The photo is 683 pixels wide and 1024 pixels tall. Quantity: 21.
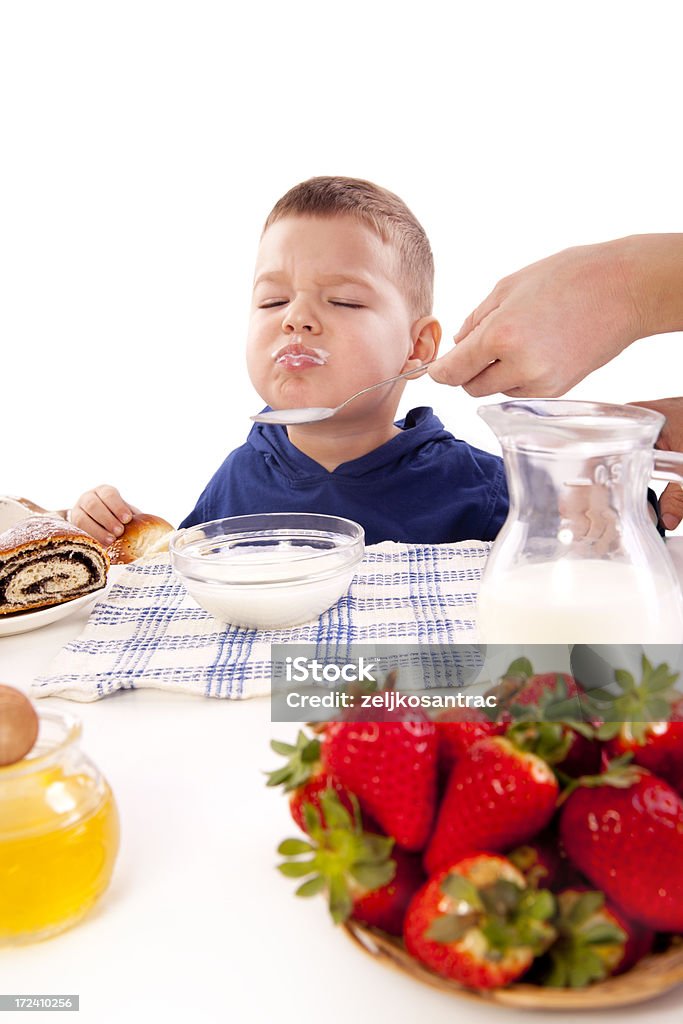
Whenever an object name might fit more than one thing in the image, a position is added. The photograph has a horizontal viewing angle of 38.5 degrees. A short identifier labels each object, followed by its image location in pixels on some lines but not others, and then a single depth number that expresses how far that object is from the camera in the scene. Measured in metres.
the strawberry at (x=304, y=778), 0.57
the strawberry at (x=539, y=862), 0.51
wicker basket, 0.49
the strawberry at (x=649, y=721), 0.57
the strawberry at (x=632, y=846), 0.51
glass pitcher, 0.79
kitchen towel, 0.99
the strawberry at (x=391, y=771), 0.55
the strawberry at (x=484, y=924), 0.47
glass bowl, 1.09
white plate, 1.17
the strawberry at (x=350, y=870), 0.51
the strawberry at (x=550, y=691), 0.57
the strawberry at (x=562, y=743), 0.55
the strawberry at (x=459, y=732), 0.59
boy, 1.93
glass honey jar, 0.59
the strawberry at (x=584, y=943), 0.48
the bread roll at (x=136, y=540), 1.97
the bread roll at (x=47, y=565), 1.21
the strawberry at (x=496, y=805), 0.52
